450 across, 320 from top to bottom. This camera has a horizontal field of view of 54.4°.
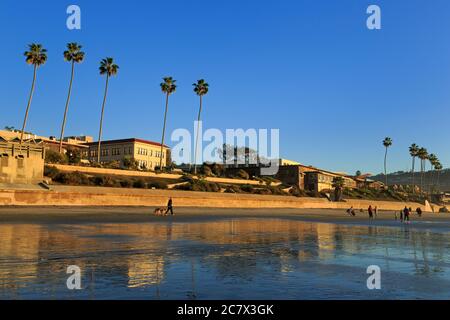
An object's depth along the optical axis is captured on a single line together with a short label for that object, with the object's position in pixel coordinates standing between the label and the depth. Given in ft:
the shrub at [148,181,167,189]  208.87
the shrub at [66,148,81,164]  231.09
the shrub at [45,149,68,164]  214.12
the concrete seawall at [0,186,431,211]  139.64
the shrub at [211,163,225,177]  336.08
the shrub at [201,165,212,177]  299.58
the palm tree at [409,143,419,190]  498.69
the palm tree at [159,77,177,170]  287.07
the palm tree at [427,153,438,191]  531.09
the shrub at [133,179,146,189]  202.51
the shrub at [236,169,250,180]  330.05
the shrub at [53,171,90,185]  177.47
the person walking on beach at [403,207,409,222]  158.71
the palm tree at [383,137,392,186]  479.41
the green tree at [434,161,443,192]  546.18
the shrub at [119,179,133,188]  198.29
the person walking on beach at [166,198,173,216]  141.73
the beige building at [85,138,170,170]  380.58
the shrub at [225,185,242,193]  247.95
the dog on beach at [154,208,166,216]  141.79
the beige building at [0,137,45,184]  157.38
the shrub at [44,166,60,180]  176.96
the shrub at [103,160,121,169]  238.62
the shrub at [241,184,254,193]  267.16
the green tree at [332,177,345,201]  336.12
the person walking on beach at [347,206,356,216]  214.75
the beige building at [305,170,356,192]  381.19
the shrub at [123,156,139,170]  262.02
